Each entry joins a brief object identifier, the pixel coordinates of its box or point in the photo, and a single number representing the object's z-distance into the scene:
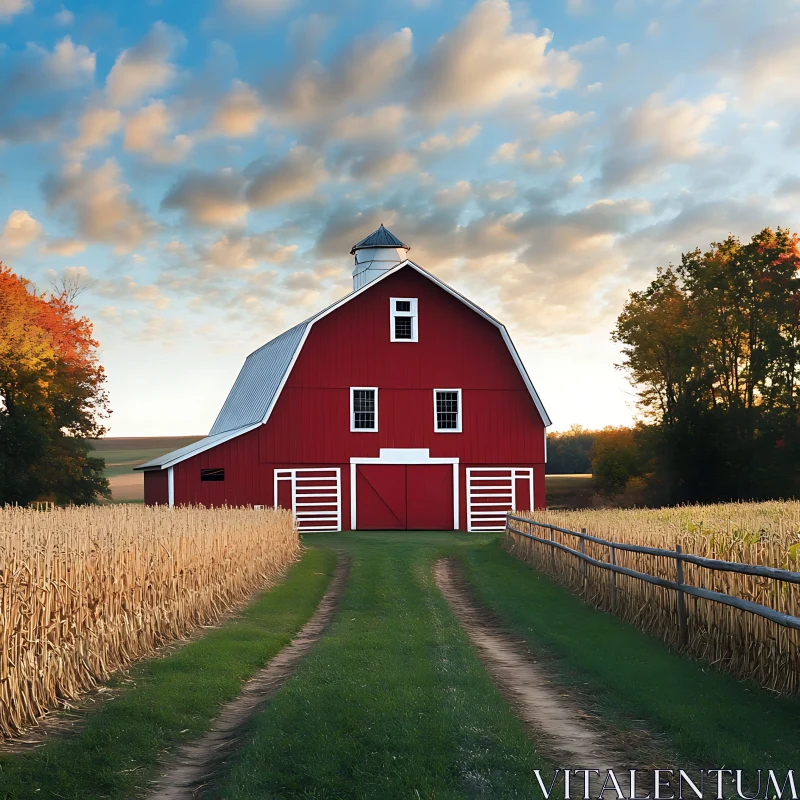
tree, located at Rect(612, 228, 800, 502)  46.25
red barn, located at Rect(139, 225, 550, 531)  33.84
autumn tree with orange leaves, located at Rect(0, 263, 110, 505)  39.47
